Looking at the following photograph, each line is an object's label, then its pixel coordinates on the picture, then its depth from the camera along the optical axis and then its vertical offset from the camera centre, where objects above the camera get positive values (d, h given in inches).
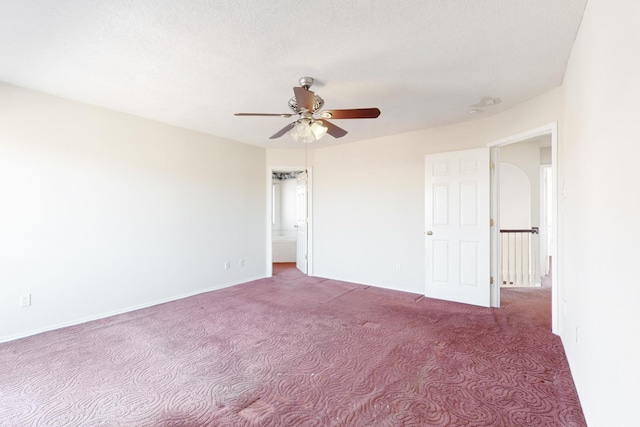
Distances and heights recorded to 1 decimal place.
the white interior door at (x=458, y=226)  153.9 -7.3
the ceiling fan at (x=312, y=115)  98.6 +34.6
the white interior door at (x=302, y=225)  233.0 -9.5
